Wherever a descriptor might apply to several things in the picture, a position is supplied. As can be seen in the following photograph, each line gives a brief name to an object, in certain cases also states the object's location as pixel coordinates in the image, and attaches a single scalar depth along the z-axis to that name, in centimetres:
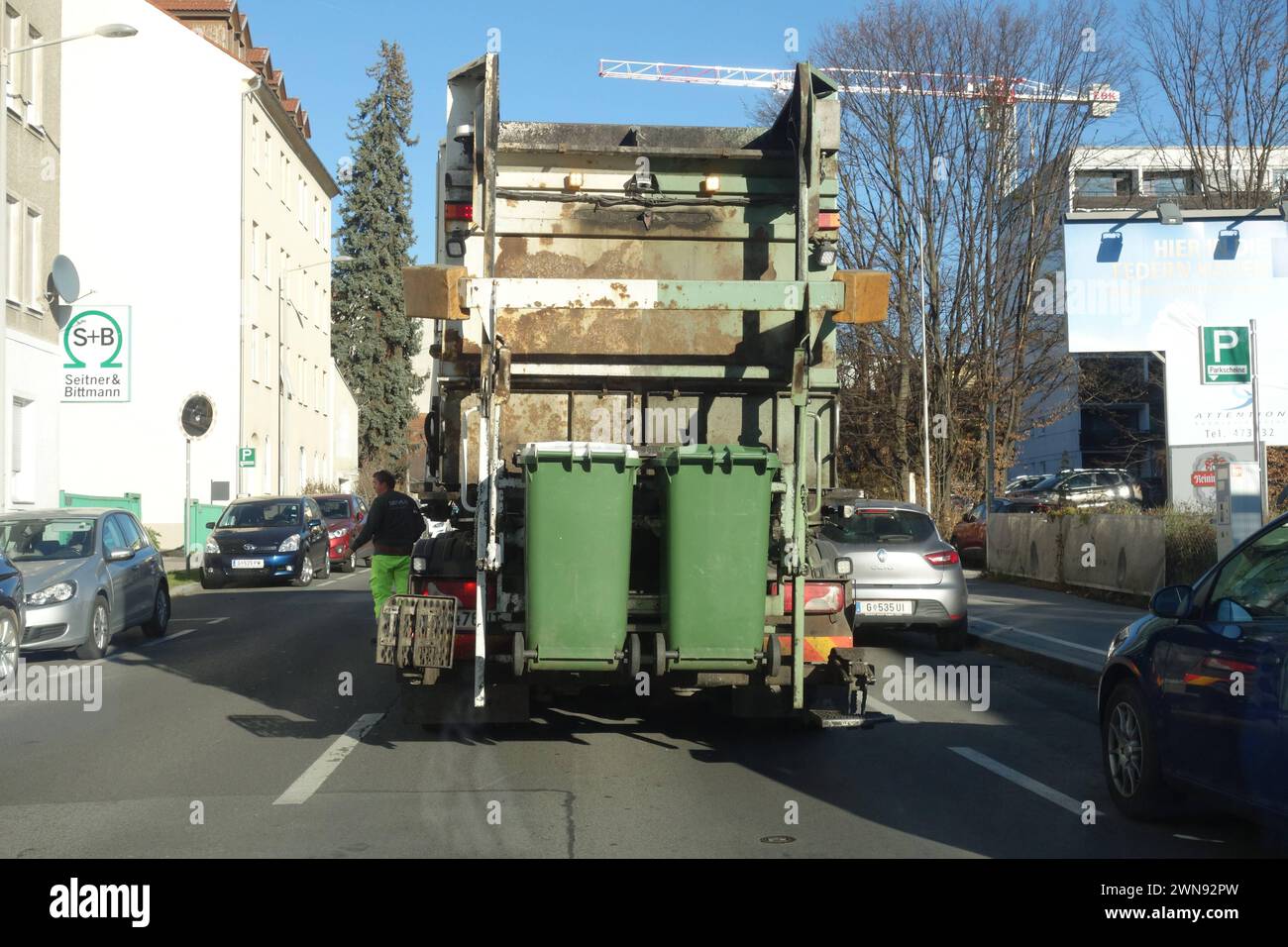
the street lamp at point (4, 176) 1833
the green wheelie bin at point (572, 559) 722
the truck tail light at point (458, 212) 838
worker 1169
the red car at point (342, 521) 2877
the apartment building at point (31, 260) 2408
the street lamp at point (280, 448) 3715
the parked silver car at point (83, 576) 1312
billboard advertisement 2444
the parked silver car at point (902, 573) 1344
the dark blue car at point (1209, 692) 537
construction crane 3394
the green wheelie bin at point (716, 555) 726
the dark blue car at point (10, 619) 1158
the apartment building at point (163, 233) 4012
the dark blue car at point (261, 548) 2391
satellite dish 2422
